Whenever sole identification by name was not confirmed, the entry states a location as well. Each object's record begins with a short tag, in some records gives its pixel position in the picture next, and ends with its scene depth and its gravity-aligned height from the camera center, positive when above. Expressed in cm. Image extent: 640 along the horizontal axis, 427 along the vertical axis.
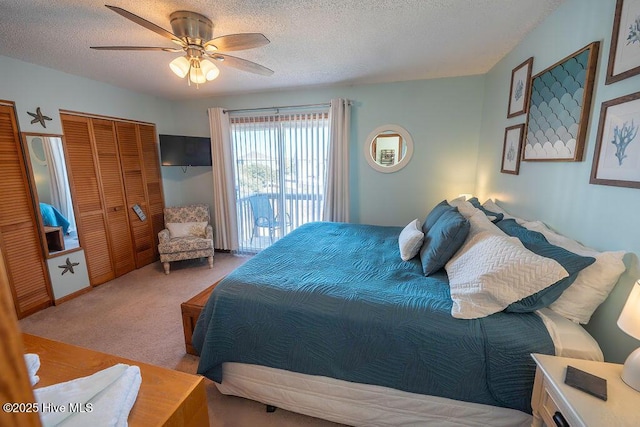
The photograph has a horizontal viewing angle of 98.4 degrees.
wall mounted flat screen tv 365 +29
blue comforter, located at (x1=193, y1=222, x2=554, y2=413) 125 -81
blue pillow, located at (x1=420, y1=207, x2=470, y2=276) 173 -48
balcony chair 402 -64
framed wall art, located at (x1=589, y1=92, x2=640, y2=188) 118 +9
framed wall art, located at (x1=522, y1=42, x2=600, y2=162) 147 +35
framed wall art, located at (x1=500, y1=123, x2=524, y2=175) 218 +15
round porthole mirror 335 +25
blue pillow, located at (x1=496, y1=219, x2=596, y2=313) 126 -52
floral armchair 349 -84
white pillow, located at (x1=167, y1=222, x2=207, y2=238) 378 -78
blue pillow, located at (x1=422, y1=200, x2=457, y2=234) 222 -39
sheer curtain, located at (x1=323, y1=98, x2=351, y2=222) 339 +6
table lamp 91 -54
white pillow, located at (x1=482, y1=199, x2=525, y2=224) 222 -36
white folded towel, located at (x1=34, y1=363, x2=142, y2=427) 77 -67
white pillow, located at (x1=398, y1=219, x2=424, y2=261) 202 -55
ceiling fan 170 +80
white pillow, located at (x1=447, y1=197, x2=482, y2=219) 219 -34
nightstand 88 -78
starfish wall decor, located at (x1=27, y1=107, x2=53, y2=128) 261 +55
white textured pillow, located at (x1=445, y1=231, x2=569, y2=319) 126 -52
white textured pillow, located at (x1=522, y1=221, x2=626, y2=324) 121 -55
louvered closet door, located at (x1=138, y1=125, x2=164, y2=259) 377 -6
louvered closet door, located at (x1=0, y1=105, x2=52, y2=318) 243 -49
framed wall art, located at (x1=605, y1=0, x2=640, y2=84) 119 +54
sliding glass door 366 -2
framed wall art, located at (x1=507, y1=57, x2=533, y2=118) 209 +62
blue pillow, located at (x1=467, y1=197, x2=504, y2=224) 210 -37
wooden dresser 87 -73
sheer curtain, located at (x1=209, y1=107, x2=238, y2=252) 386 -18
